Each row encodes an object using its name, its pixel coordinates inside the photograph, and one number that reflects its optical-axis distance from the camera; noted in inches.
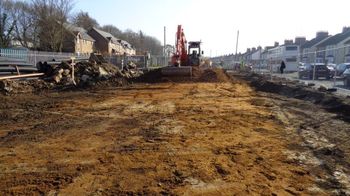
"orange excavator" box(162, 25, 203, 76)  1071.0
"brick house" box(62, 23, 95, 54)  2396.4
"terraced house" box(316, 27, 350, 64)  2980.3
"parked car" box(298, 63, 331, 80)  1285.8
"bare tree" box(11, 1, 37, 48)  2332.7
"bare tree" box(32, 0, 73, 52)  2060.8
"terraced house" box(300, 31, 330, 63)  3412.2
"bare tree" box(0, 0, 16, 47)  2057.8
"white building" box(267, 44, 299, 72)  1819.1
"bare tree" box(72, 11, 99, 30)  3950.3
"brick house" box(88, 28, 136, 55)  3538.4
